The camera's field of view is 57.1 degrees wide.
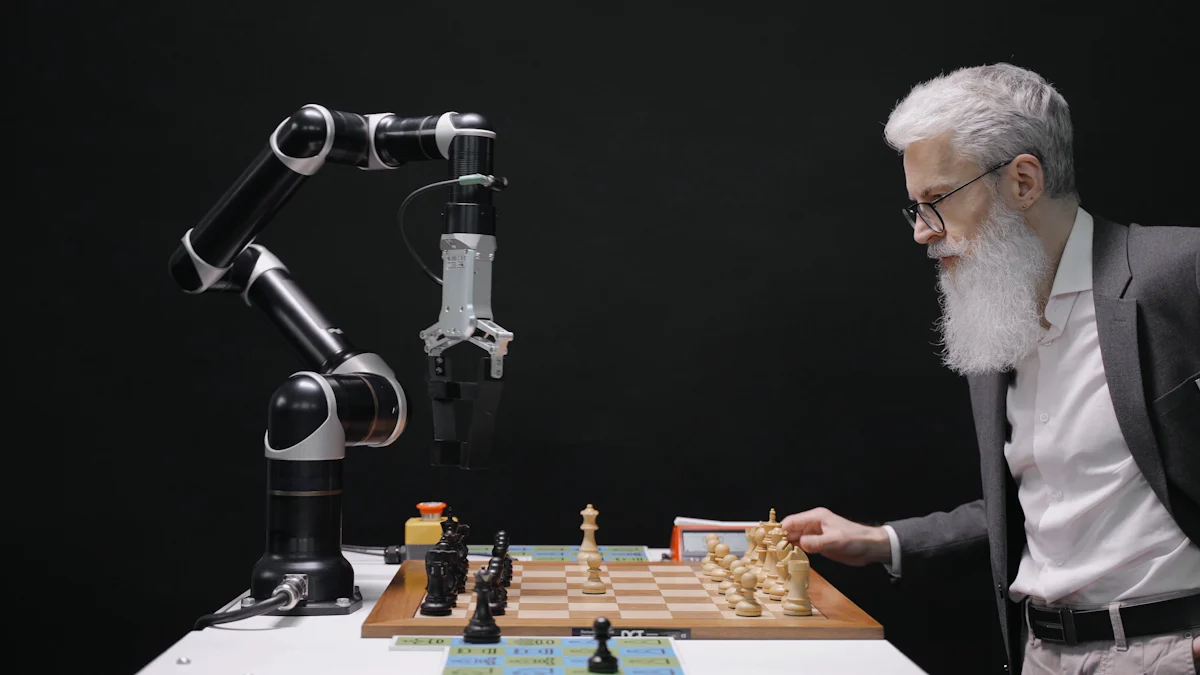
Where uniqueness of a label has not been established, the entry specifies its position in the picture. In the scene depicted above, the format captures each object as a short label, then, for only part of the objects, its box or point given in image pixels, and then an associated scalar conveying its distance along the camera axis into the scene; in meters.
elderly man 1.92
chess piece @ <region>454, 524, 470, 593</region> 2.09
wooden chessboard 1.86
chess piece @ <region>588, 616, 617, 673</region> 1.60
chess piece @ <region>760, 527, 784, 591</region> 2.21
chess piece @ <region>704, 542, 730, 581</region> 2.29
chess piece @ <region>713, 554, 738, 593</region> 2.20
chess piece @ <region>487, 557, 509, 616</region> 1.91
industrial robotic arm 2.11
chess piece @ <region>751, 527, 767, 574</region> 2.35
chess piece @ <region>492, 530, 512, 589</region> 2.16
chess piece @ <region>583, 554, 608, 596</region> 2.13
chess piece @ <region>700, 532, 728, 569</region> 2.38
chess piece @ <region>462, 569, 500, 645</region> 1.77
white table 1.68
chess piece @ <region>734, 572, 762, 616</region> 1.93
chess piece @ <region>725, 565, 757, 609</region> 1.99
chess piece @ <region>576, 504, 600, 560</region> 2.55
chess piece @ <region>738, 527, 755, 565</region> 2.29
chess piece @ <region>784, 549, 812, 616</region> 1.97
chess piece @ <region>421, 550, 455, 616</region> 1.92
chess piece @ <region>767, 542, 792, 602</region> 2.09
